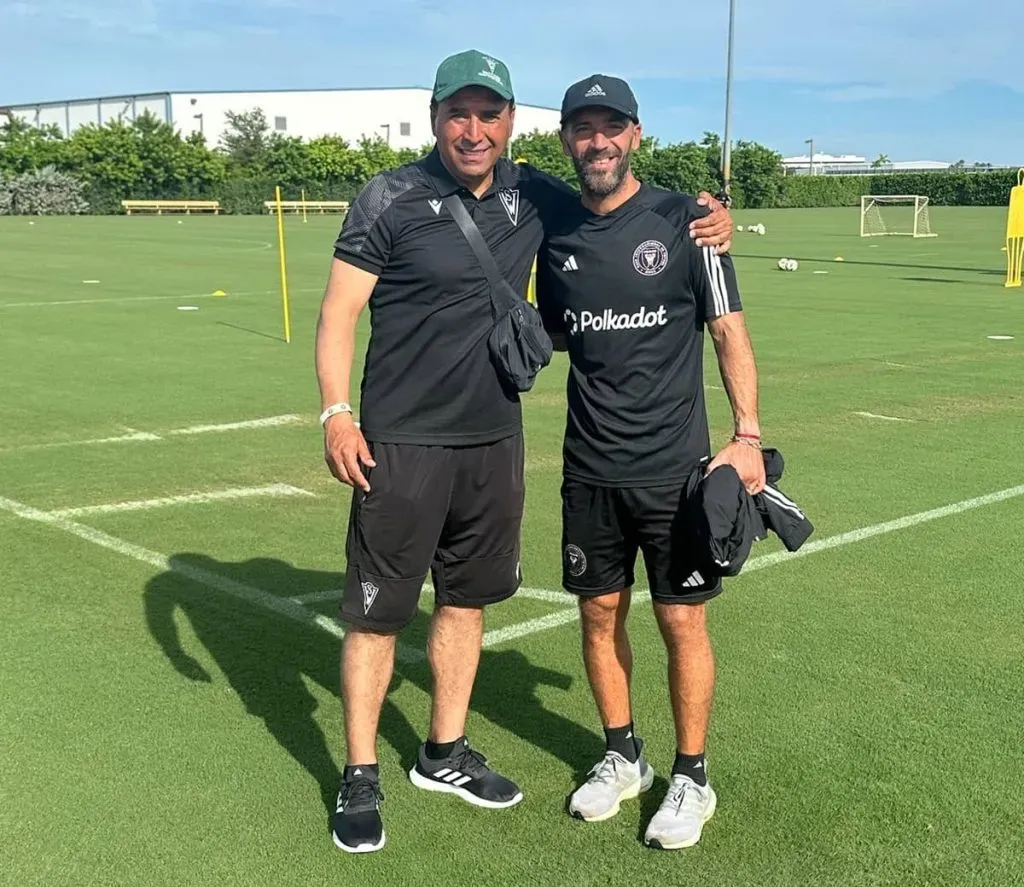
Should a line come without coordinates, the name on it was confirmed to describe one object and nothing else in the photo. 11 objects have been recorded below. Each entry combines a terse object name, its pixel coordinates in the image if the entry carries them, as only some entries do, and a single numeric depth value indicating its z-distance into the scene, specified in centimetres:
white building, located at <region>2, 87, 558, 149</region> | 11344
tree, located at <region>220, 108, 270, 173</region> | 9544
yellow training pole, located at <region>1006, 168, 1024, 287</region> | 2022
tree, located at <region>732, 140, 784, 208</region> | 7538
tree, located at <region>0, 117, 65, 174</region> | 6575
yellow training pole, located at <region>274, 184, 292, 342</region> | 1397
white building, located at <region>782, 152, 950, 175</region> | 17575
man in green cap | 340
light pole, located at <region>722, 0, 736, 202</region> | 2139
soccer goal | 4309
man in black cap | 341
